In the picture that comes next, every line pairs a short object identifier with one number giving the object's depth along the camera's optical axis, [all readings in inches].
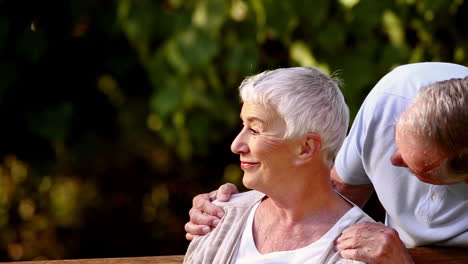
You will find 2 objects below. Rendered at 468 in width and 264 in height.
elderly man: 120.2
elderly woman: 120.6
